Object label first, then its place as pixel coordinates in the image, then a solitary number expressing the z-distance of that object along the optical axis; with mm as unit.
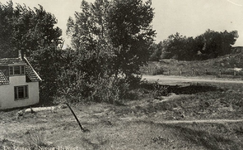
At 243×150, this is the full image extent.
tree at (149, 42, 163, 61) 68625
